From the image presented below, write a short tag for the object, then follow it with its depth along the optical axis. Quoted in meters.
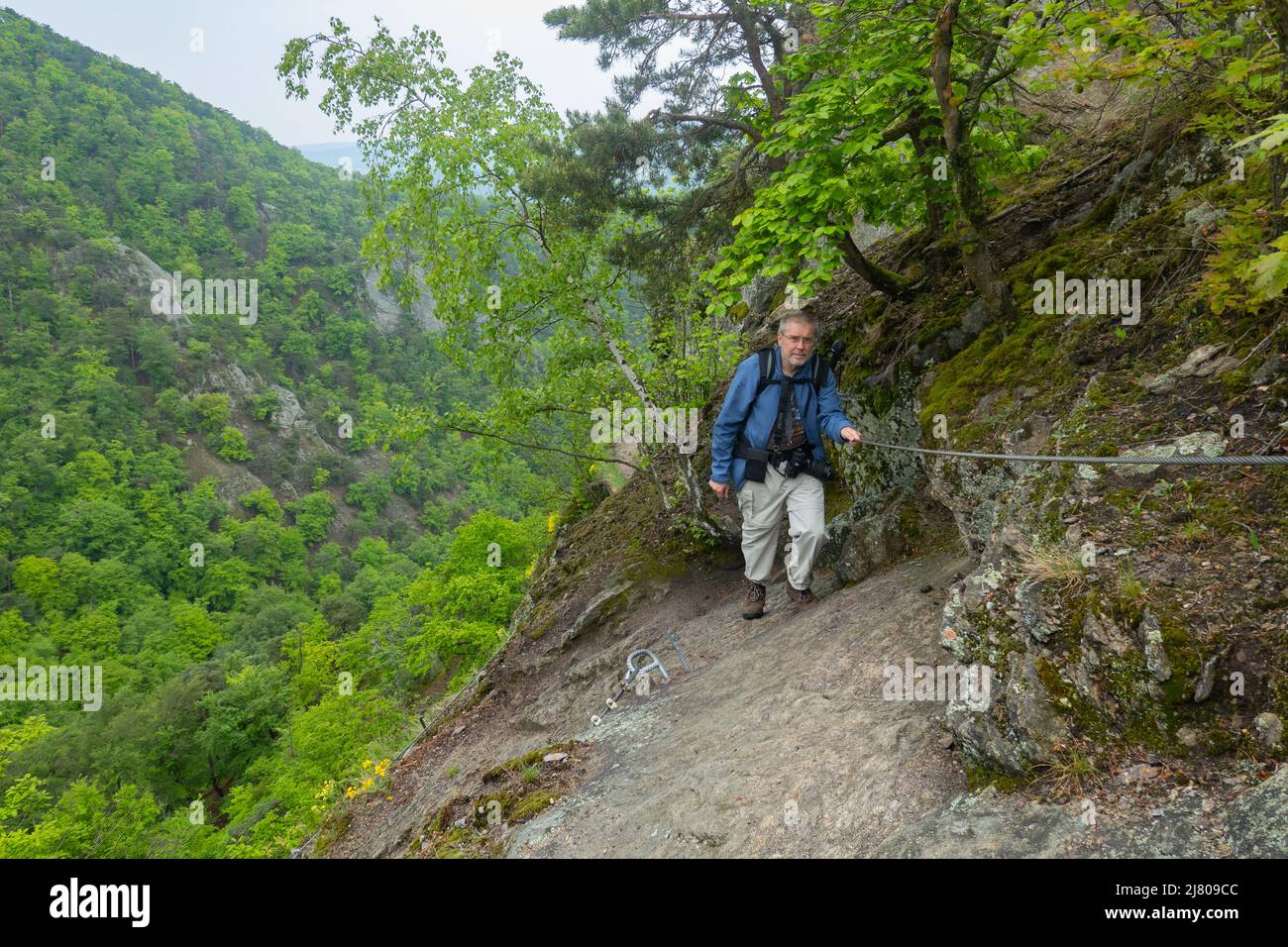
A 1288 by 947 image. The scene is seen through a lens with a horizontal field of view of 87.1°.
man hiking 5.42
